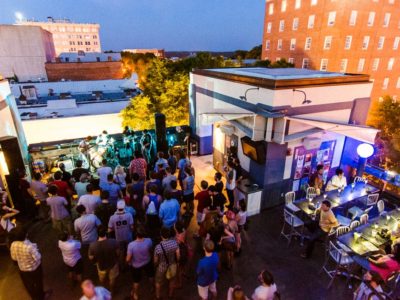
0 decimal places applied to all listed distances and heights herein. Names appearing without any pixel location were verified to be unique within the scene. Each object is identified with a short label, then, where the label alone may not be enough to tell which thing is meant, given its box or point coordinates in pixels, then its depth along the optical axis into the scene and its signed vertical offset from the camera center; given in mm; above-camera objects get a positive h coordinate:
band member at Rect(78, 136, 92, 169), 10739 -3844
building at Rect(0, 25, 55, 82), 35875 +962
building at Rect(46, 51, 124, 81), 36812 -1534
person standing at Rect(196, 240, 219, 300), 4266 -3546
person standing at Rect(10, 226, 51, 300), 4445 -3562
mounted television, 7816 -2768
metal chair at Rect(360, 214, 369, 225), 6643 -4093
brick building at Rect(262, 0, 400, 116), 31234 +2755
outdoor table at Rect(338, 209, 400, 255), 5691 -4103
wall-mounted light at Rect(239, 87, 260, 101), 8192 -1268
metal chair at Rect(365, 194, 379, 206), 7977 -4338
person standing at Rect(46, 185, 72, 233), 6035 -3624
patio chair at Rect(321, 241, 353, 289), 5582 -4375
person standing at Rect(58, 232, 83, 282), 4727 -3601
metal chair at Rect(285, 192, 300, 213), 7290 -4156
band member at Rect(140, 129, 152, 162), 10891 -3786
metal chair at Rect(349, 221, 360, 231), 6446 -4105
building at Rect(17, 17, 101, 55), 84188 +7940
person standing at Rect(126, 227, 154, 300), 4566 -3514
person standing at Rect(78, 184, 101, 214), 5789 -3158
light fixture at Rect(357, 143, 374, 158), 8143 -2876
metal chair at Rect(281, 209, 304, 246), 6797 -4398
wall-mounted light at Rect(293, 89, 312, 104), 7575 -1227
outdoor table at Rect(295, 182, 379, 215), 7277 -4106
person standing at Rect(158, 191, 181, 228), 5654 -3300
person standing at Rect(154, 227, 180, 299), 4426 -3399
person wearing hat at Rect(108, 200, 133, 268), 5334 -3423
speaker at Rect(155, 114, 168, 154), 10742 -3121
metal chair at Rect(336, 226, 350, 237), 6220 -4137
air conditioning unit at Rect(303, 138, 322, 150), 8203 -2670
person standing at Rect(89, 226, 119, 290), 4484 -3352
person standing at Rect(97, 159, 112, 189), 7230 -3133
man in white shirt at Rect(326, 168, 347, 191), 8391 -3963
